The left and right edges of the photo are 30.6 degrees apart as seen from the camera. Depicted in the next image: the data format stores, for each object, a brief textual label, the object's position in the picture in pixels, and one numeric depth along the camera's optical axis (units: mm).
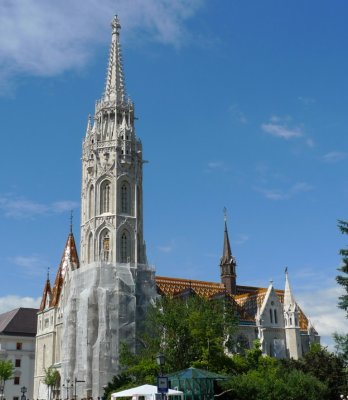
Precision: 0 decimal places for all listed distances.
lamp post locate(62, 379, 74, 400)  55469
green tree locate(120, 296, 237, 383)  43344
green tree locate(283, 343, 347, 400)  43688
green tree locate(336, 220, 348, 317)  32719
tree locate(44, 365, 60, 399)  63438
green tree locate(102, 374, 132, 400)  41938
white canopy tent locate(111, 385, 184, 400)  30812
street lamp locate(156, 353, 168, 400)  22703
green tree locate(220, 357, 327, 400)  33812
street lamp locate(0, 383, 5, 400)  68538
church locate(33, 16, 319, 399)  56750
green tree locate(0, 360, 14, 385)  67750
